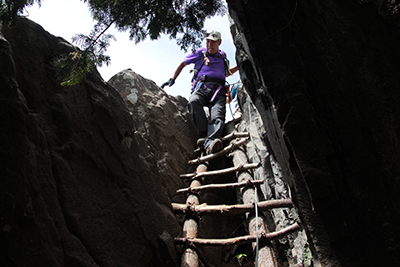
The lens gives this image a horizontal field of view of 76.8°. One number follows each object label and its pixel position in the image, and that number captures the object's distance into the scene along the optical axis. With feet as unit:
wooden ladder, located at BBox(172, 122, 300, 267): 7.60
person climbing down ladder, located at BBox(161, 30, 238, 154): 15.12
